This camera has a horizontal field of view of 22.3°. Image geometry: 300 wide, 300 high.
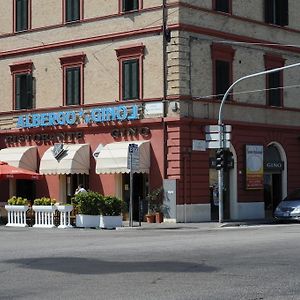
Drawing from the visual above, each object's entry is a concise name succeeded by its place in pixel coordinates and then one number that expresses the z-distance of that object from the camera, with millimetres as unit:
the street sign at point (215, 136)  33375
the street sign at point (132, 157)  31688
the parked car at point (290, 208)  34344
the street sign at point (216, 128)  33312
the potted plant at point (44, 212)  31750
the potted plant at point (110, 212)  31094
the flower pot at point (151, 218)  34344
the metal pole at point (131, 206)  31444
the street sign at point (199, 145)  34656
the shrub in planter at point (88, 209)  30984
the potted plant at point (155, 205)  34312
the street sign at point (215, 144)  33531
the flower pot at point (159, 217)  34344
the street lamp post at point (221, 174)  32875
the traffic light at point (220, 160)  32875
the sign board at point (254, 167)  37188
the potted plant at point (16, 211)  32781
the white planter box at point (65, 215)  31312
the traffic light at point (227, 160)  33125
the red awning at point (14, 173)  34375
